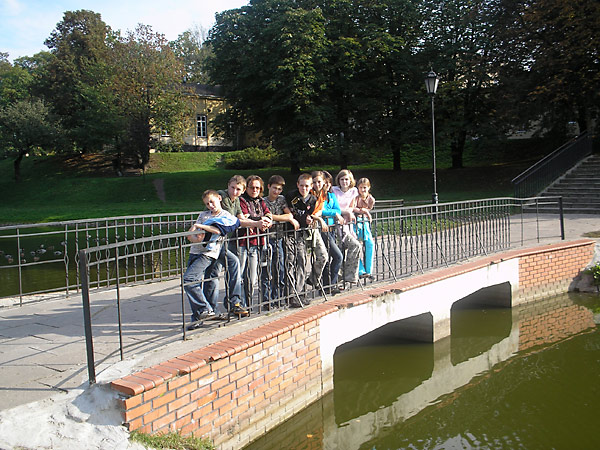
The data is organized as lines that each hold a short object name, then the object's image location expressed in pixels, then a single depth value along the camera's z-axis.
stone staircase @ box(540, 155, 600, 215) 20.25
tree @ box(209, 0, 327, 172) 28.56
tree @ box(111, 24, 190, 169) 38.75
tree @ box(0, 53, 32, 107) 51.97
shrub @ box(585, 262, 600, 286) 11.53
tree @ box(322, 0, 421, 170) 29.98
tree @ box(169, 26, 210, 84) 69.31
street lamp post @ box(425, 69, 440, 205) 15.77
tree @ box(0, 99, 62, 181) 38.44
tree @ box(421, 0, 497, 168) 27.62
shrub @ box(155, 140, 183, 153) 40.59
